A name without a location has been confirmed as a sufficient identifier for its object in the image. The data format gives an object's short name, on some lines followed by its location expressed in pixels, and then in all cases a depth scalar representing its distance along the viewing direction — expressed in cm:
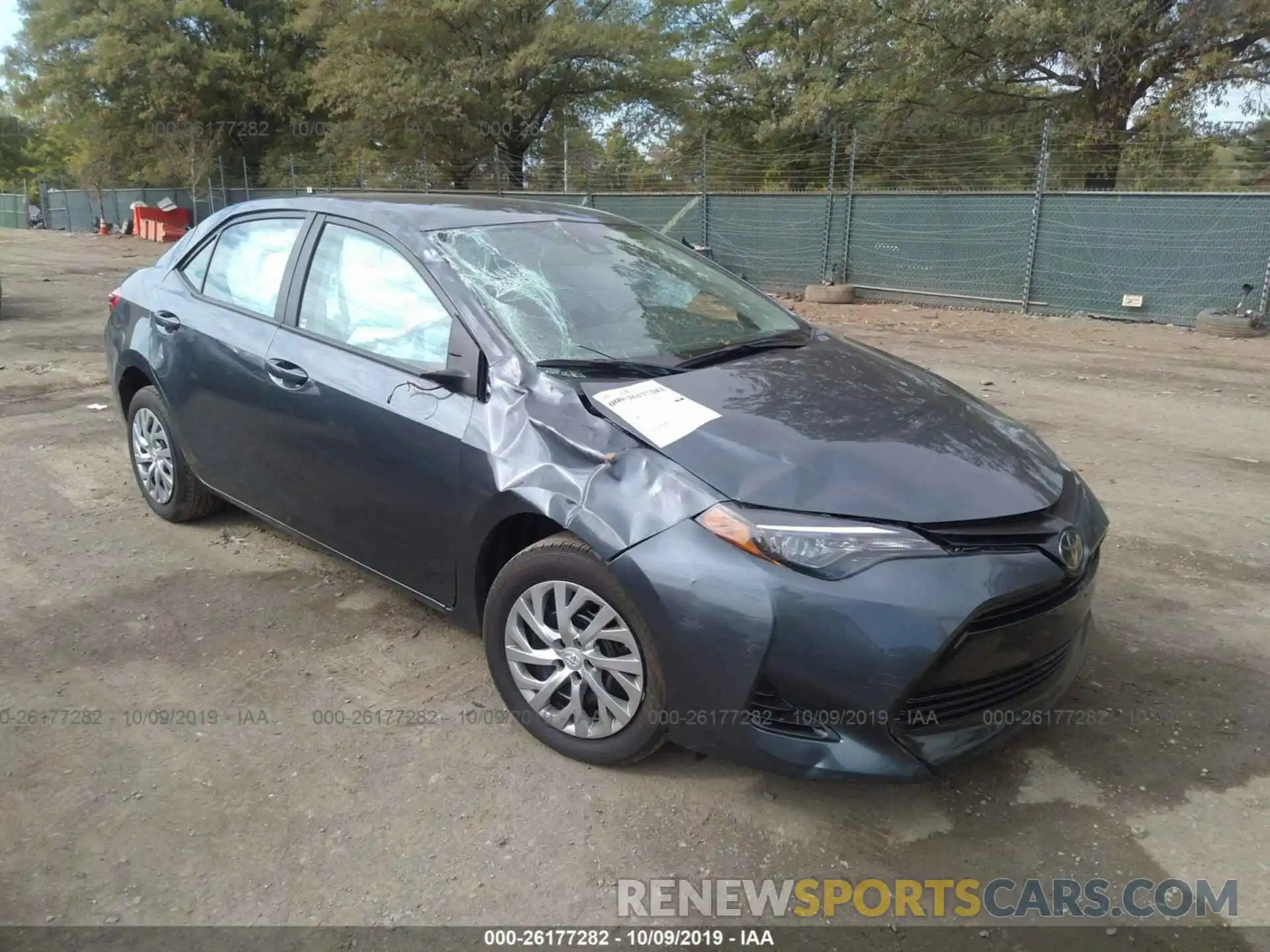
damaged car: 242
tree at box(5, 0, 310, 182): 3206
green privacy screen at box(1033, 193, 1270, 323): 1224
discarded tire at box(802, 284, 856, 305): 1591
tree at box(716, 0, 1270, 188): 1648
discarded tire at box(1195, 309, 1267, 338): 1173
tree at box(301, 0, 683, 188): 2467
